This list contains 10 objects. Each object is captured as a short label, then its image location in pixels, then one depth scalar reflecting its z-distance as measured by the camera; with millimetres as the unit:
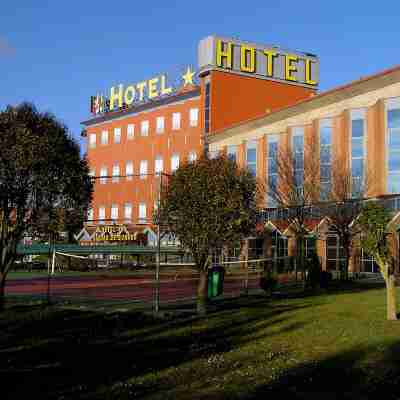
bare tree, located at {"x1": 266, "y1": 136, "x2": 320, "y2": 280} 39625
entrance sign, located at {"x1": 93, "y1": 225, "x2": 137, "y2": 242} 43000
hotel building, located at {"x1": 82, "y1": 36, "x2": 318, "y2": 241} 68750
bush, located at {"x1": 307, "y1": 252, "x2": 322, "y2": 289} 29938
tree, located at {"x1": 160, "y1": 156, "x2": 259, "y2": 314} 19406
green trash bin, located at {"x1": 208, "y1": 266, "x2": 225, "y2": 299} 21328
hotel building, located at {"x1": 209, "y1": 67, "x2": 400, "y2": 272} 47250
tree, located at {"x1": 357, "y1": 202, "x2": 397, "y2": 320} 18234
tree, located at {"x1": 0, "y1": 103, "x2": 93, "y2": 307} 19094
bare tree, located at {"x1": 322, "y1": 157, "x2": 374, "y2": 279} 38097
